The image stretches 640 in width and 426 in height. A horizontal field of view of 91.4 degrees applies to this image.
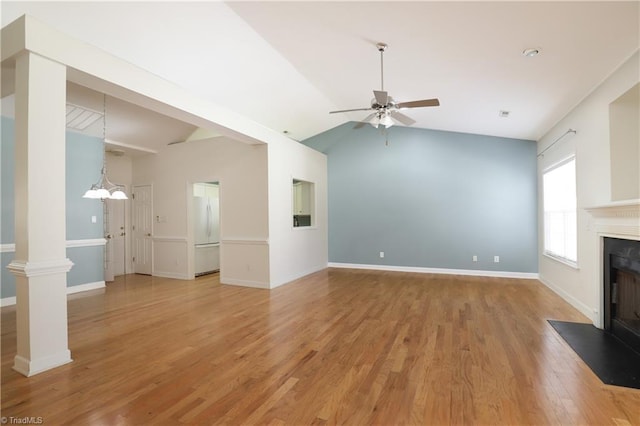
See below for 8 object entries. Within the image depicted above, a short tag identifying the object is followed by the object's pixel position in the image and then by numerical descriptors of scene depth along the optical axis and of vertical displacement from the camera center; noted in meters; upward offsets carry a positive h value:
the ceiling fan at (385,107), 3.44 +1.24
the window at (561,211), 4.64 +0.02
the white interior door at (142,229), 7.16 -0.28
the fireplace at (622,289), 3.01 -0.81
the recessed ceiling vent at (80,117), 5.10 +1.71
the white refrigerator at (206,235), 7.02 -0.43
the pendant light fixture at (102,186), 4.83 +0.49
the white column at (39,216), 2.56 +0.02
